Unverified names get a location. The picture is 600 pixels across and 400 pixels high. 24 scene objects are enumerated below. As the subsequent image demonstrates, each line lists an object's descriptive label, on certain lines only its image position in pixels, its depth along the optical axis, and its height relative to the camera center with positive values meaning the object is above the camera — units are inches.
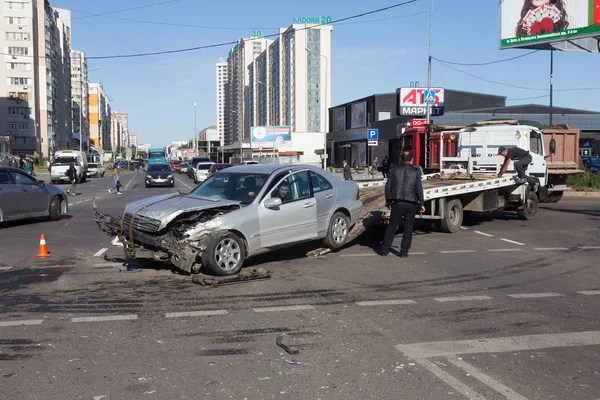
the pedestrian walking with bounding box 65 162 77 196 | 1149.1 -24.3
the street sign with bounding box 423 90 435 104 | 1210.6 +127.0
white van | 1651.1 -12.5
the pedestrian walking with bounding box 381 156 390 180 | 1300.2 -13.5
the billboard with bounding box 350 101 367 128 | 2696.9 +211.3
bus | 2948.3 +30.4
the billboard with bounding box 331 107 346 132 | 3031.3 +216.2
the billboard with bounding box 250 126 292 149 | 3479.3 +148.0
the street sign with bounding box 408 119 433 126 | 1018.7 +65.1
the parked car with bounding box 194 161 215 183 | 1640.0 -25.0
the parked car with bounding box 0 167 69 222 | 585.3 -36.5
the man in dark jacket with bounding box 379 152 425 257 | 400.2 -22.7
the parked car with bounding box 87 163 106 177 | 2340.1 -33.5
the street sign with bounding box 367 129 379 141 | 1497.3 +65.2
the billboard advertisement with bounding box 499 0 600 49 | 1227.8 +296.6
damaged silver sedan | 334.0 -34.4
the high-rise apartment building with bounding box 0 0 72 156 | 3469.5 +514.9
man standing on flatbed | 583.8 +0.8
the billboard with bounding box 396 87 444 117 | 1642.5 +162.2
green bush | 1024.9 -36.9
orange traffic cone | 417.1 -61.9
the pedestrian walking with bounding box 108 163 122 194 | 1133.1 -37.3
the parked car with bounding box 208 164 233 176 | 1458.9 -14.8
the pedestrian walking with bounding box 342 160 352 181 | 1350.9 -26.0
